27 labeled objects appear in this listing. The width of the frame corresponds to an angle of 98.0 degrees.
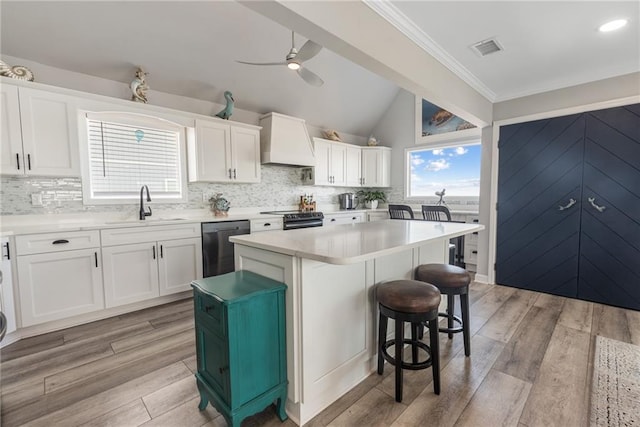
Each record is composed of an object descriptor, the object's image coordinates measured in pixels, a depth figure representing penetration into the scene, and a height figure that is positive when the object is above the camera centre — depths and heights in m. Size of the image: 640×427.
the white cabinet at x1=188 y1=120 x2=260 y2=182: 3.64 +0.56
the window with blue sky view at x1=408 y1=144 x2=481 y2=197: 4.95 +0.41
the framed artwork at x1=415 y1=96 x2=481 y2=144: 4.90 +1.23
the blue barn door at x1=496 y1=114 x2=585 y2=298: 3.20 -0.14
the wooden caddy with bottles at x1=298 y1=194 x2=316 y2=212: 5.18 -0.21
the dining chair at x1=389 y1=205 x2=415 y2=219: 4.24 -0.29
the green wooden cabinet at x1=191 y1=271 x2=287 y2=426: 1.34 -0.78
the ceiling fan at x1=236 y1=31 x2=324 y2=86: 2.18 +1.14
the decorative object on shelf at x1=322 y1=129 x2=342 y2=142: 5.50 +1.16
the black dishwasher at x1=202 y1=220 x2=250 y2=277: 3.42 -0.67
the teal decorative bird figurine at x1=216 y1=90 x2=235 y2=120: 3.83 +1.18
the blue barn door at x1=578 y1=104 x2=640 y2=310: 2.87 -0.18
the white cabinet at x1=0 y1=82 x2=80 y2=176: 2.42 +0.56
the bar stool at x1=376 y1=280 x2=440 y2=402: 1.59 -0.69
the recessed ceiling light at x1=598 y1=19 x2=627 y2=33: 2.13 +1.30
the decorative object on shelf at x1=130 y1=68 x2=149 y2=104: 3.14 +1.22
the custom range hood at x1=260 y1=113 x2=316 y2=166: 4.30 +0.84
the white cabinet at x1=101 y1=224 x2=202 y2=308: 2.78 -0.74
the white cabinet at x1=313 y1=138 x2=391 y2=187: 5.23 +0.57
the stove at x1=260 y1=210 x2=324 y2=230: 4.25 -0.41
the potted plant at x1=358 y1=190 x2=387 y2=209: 6.05 -0.11
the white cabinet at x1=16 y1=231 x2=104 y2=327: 2.36 -0.75
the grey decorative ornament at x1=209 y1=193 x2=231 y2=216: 3.99 -0.17
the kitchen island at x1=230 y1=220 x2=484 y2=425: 1.46 -0.60
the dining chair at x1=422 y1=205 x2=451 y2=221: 4.01 -0.29
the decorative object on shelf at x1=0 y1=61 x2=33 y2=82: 2.42 +1.09
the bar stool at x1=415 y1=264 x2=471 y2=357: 2.02 -0.66
